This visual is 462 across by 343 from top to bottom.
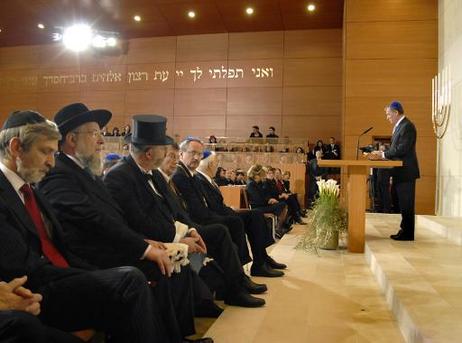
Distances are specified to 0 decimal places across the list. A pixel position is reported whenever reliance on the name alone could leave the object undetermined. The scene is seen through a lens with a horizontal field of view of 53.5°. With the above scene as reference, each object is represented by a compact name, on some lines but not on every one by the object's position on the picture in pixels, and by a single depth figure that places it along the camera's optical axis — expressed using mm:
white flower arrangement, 4852
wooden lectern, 4594
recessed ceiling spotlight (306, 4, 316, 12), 11711
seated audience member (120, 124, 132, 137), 13820
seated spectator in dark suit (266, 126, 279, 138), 12930
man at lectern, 4398
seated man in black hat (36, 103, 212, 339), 1960
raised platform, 2078
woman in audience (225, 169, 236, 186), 9771
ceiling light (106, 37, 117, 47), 14281
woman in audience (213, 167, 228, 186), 9035
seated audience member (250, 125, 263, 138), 13000
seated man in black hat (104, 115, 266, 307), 2297
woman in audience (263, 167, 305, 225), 6895
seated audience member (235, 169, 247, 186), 9891
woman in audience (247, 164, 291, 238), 6406
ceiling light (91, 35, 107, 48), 14180
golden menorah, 7184
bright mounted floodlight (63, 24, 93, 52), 13414
